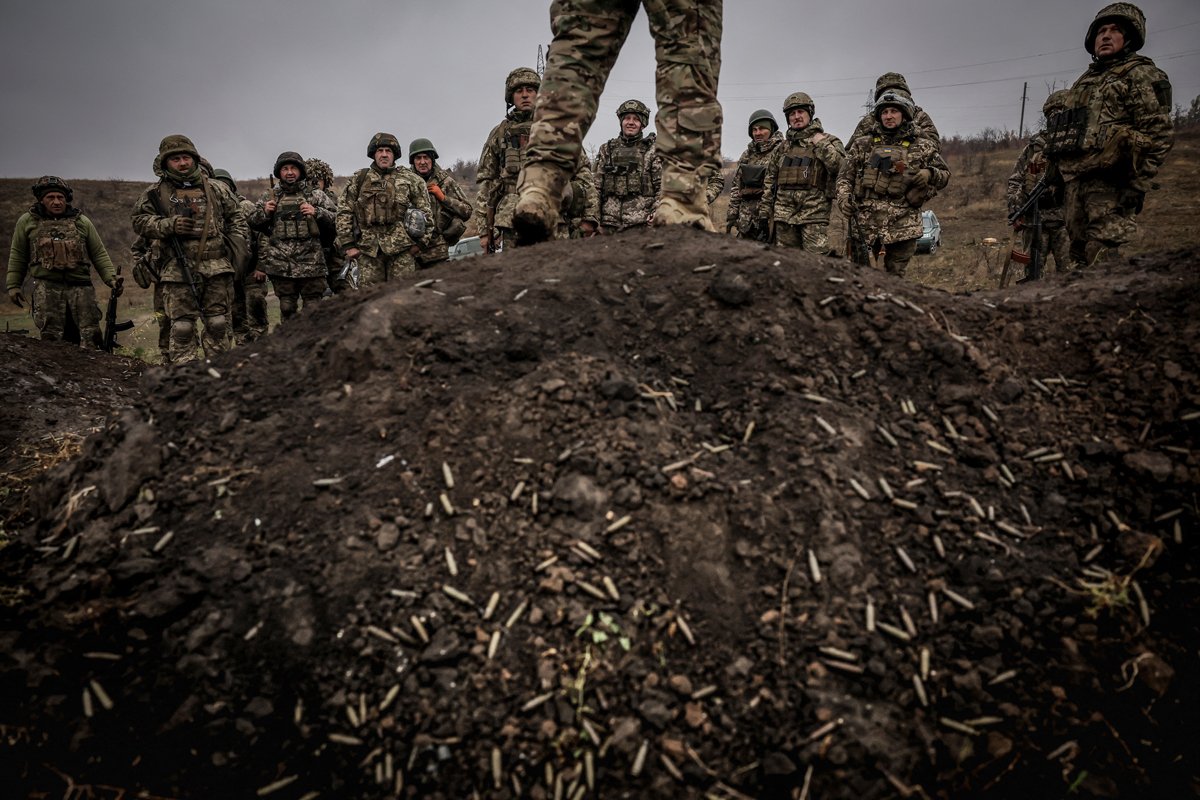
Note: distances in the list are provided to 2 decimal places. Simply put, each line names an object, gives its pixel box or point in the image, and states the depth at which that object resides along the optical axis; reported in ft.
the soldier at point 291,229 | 29.30
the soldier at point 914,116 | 23.56
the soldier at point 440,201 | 30.14
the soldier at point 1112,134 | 18.70
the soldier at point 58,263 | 26.61
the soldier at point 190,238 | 24.85
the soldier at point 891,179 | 23.12
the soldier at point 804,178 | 27.73
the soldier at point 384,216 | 28.17
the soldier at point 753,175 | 31.83
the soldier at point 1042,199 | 24.64
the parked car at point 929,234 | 50.62
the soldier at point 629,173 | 30.76
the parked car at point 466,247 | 52.35
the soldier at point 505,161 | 25.96
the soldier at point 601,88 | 10.16
